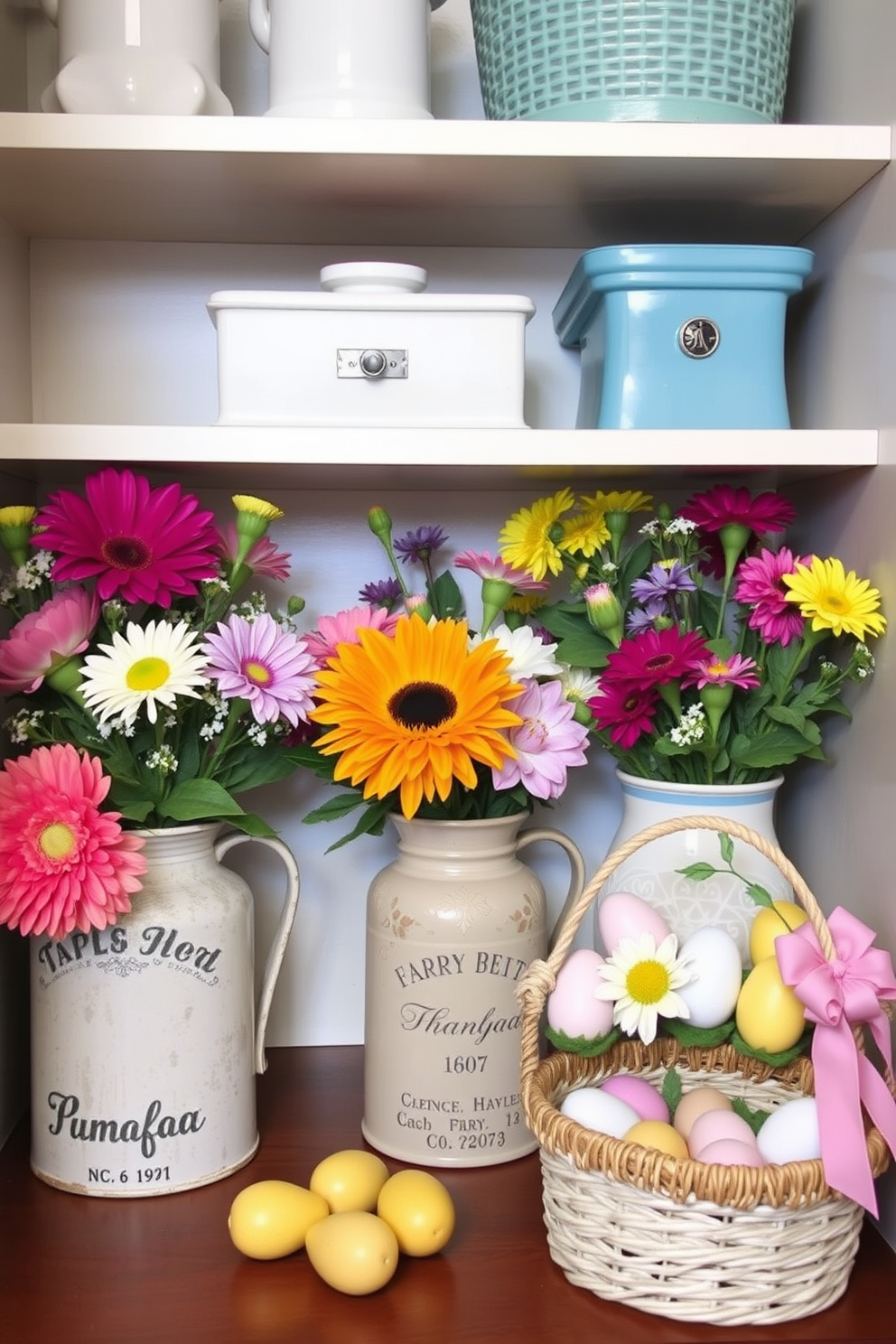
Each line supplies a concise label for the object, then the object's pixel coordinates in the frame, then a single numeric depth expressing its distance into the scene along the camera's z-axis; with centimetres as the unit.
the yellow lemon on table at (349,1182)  86
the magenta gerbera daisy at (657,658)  95
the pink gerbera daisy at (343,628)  99
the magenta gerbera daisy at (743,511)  103
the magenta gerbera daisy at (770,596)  97
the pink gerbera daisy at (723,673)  95
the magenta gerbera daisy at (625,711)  97
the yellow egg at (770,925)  89
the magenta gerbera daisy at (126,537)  91
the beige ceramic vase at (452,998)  96
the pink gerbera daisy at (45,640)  90
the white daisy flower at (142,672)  88
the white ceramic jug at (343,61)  93
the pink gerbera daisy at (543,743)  97
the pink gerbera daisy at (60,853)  85
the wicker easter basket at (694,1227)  73
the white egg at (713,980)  87
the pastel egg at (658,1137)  79
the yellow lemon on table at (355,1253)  79
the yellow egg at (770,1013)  86
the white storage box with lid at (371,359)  94
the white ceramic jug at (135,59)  93
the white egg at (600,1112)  81
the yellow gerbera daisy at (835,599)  91
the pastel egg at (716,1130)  80
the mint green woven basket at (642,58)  91
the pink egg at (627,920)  89
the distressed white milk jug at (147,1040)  90
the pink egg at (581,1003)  87
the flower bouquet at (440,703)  88
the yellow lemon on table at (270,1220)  83
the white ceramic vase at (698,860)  97
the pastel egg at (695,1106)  86
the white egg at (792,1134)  77
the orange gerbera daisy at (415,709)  88
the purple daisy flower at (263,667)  92
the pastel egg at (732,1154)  76
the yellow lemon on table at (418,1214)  83
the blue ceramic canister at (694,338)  97
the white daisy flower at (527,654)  98
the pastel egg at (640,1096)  86
